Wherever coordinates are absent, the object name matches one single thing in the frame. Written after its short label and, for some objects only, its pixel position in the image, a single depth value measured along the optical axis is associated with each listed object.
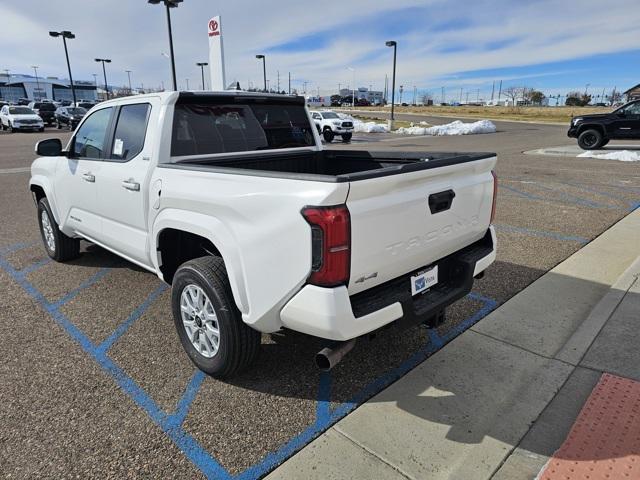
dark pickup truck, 17.08
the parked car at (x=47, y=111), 35.50
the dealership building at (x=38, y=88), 104.38
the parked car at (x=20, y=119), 29.61
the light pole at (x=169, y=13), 21.93
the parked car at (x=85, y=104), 39.69
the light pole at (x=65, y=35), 37.47
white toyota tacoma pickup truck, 2.25
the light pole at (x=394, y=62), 33.34
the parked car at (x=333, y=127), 24.62
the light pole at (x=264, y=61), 45.00
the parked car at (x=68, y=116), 31.59
